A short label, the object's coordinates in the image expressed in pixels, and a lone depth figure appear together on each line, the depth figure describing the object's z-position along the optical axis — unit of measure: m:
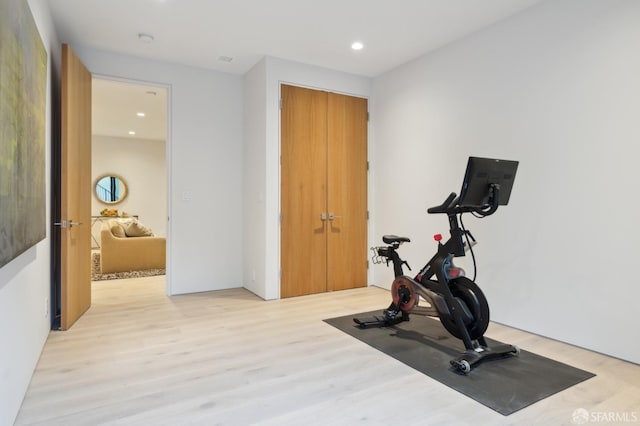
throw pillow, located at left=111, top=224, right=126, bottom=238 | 6.06
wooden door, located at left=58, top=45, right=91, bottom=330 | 3.23
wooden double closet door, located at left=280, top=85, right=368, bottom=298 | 4.44
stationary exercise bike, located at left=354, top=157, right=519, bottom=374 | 2.54
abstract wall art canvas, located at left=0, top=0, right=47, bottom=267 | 1.47
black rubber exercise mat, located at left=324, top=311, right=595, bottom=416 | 2.15
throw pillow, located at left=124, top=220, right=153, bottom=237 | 6.27
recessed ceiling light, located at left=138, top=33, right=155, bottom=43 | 3.73
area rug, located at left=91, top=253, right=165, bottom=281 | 5.64
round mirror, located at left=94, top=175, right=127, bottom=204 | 8.94
